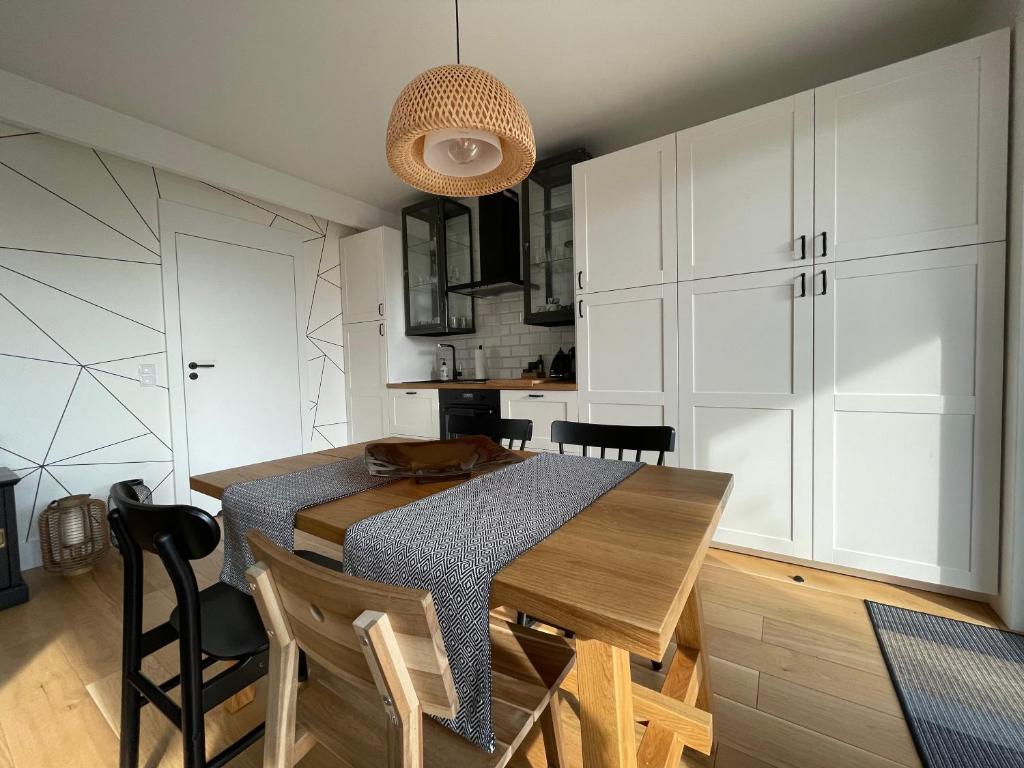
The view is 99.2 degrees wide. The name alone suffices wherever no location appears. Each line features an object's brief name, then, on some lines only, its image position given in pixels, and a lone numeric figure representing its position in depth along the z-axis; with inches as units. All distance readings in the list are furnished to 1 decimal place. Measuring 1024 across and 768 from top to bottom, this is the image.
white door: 116.6
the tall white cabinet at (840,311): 67.6
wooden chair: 20.2
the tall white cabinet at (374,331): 145.3
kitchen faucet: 159.2
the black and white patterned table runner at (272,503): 38.5
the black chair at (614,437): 59.2
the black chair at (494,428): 70.6
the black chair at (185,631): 31.9
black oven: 119.1
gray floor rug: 44.9
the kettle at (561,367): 122.6
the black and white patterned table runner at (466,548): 26.4
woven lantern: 88.3
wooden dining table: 23.0
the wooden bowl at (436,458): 47.2
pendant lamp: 40.4
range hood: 127.6
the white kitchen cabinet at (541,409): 106.4
